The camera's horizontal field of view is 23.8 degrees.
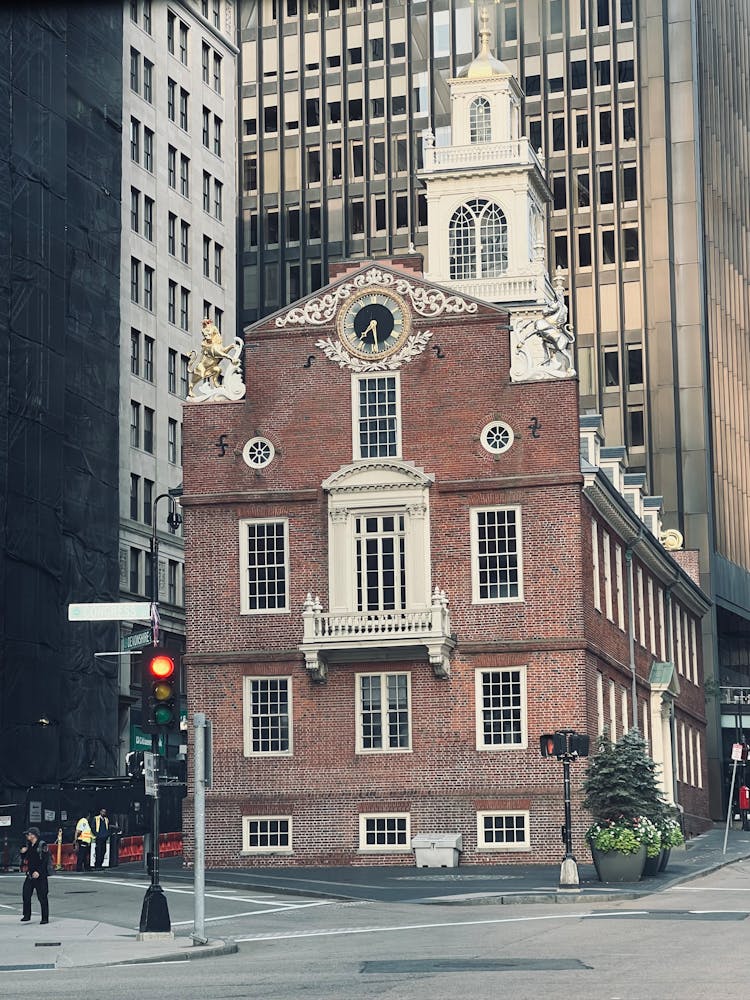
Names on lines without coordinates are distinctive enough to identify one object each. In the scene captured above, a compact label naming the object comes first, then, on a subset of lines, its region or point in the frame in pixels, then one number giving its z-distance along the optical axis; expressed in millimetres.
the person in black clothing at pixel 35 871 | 29906
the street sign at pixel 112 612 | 26859
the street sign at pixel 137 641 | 30062
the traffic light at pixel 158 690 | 25422
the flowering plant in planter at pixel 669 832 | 39469
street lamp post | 25781
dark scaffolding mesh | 66125
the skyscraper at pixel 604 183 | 94000
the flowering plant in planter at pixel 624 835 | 37531
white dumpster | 45156
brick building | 46062
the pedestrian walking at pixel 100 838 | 47375
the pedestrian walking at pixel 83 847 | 46812
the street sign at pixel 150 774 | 26312
